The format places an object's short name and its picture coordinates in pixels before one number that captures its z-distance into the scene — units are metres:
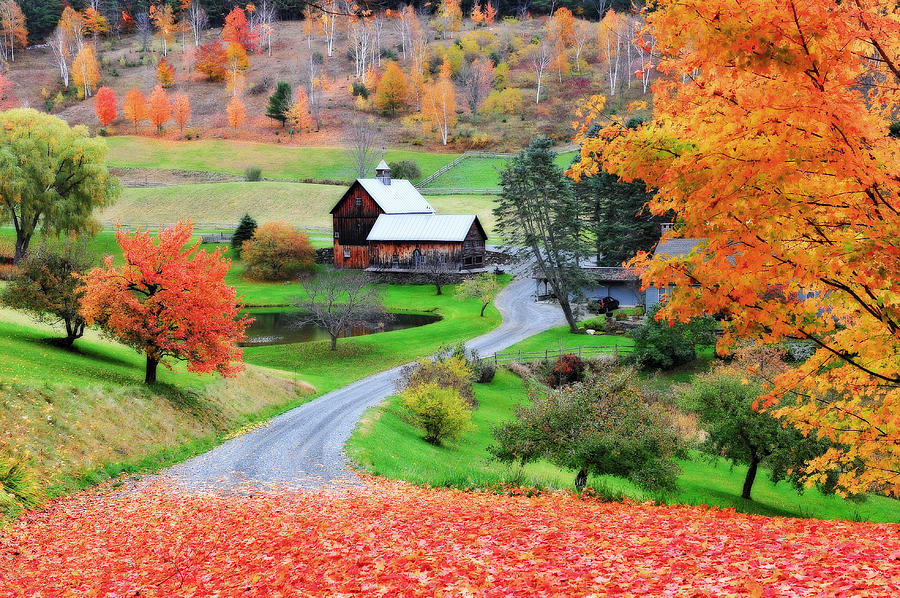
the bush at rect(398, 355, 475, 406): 32.03
